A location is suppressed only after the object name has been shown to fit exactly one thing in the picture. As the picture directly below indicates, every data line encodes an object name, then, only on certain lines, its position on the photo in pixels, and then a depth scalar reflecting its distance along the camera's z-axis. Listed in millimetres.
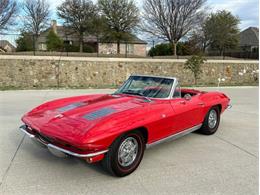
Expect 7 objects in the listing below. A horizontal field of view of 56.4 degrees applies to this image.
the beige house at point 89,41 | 26550
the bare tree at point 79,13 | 28359
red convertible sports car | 2807
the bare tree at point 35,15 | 33875
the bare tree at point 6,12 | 21559
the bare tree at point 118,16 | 28844
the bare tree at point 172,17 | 26719
